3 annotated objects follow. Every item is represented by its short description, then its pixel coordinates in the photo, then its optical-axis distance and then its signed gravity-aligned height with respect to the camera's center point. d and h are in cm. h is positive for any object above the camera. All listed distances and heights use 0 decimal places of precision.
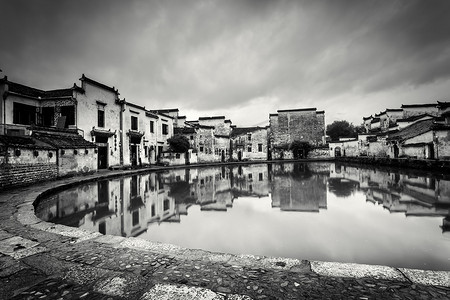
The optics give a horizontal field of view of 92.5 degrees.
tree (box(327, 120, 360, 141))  5484 +580
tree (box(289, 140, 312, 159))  3731 +80
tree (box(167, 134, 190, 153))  2573 +151
